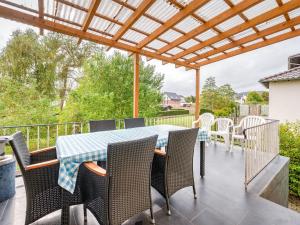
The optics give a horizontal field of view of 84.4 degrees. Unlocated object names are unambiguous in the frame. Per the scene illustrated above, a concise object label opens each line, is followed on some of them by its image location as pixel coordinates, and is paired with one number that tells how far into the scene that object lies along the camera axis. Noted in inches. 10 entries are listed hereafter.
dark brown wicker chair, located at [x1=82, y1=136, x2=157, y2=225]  56.4
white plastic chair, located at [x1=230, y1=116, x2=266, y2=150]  174.4
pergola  111.9
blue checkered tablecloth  63.0
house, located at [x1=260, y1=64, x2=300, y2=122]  268.7
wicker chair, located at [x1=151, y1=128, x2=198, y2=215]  78.4
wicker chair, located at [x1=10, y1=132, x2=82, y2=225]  60.9
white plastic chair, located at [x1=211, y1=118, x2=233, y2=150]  182.4
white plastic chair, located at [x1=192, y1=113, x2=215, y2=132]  204.5
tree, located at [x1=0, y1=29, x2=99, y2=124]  274.8
